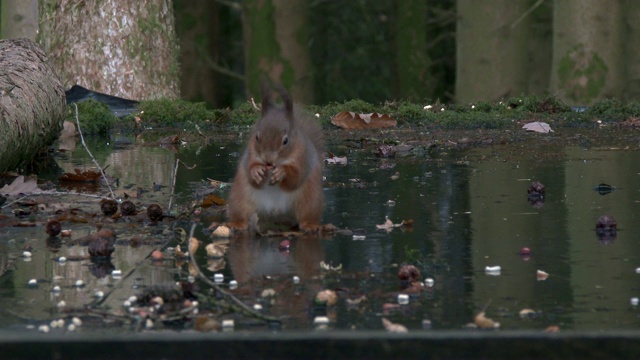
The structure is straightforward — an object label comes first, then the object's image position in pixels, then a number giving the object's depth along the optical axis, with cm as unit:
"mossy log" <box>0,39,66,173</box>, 1441
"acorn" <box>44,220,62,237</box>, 1013
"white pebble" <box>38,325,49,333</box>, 678
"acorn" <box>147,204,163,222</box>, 1081
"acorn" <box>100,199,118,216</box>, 1124
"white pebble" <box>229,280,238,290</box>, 802
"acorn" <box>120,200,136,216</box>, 1113
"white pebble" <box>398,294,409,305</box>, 750
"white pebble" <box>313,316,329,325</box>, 692
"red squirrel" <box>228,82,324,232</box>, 1011
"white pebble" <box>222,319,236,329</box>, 684
